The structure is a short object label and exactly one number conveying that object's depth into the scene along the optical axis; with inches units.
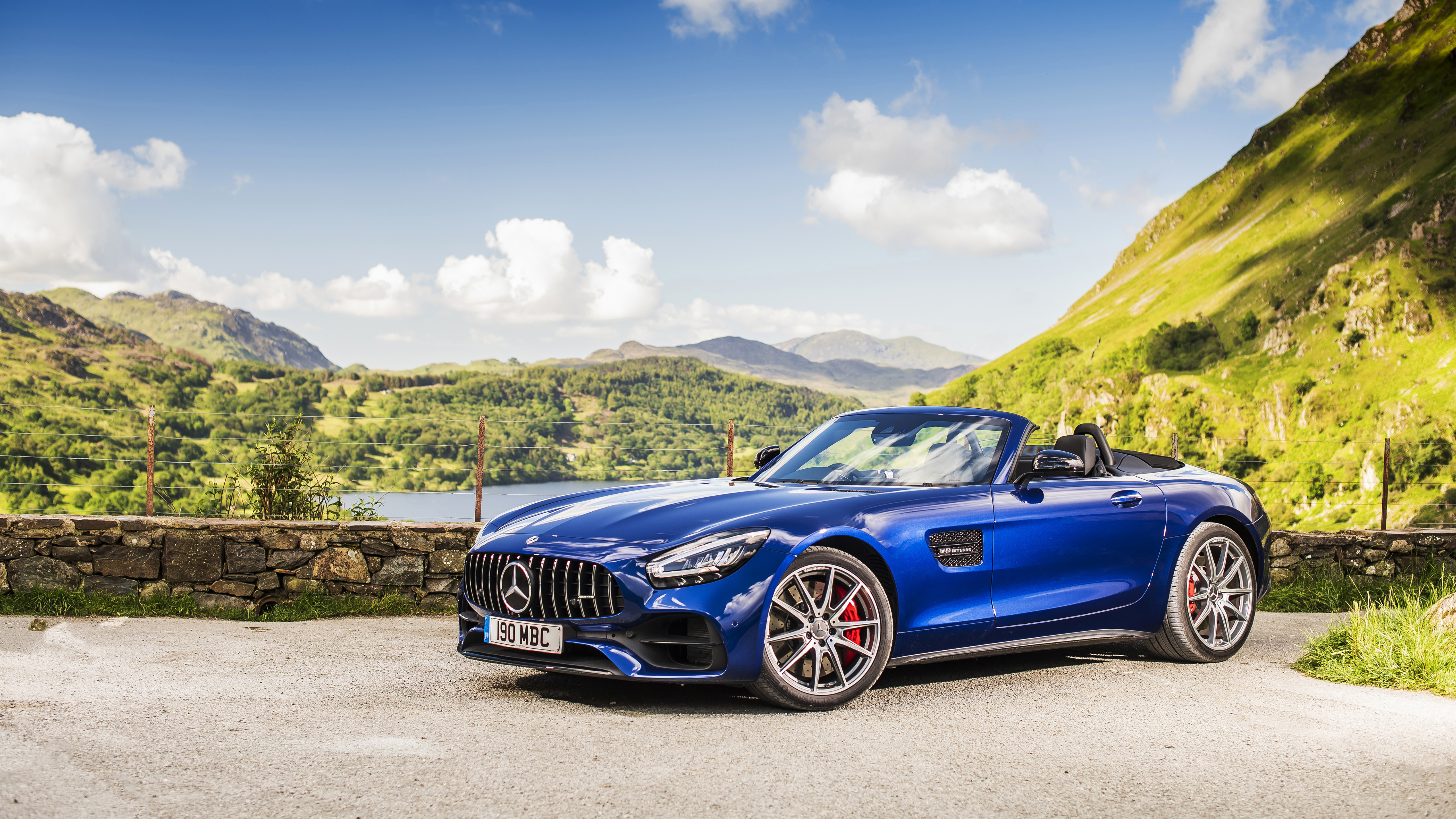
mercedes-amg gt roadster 188.9
